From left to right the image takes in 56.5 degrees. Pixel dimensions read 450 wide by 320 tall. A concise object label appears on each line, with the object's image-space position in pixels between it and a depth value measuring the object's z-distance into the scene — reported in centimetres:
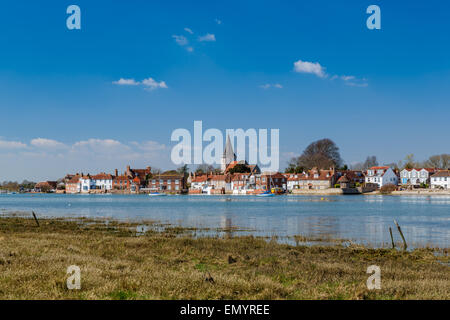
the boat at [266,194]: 17528
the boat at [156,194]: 19662
